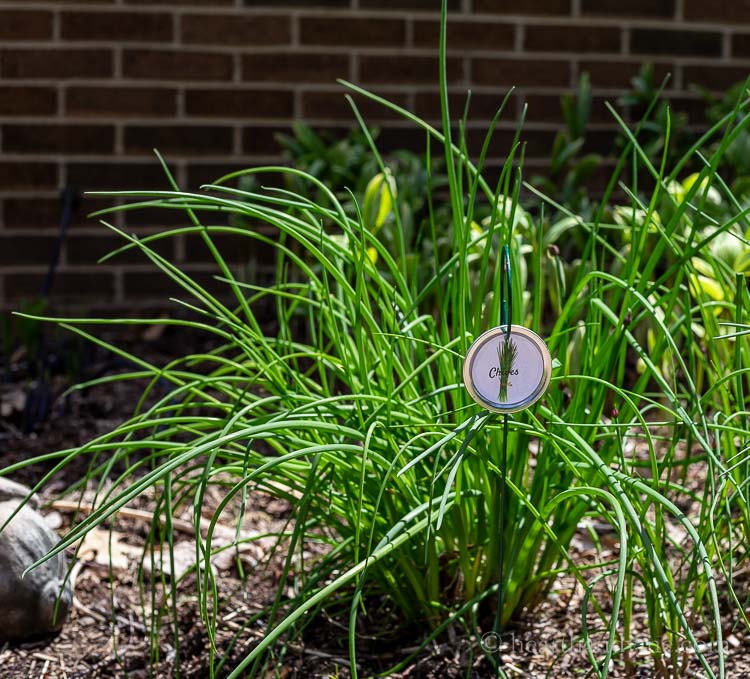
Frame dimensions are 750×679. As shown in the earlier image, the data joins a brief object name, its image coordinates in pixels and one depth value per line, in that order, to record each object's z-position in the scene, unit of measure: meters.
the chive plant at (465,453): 2.18
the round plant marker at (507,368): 1.86
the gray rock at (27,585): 2.73
